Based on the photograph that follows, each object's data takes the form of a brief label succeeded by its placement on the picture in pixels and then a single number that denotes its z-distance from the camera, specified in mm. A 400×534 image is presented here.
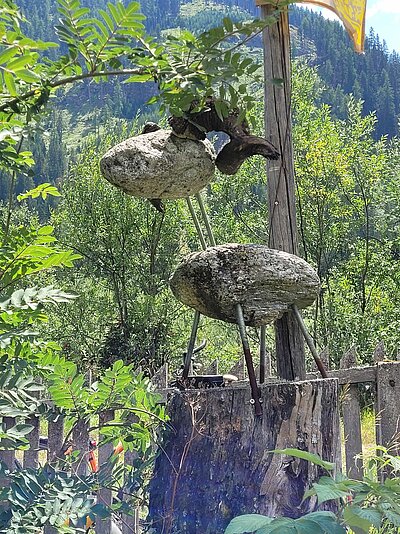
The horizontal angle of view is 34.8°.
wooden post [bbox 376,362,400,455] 3059
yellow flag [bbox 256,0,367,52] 2330
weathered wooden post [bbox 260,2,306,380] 2211
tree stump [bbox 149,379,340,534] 1696
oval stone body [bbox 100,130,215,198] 1794
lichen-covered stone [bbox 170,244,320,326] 1803
